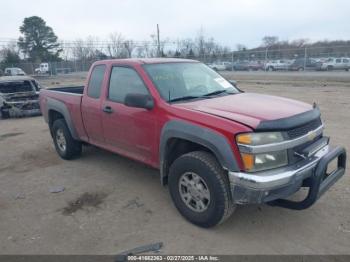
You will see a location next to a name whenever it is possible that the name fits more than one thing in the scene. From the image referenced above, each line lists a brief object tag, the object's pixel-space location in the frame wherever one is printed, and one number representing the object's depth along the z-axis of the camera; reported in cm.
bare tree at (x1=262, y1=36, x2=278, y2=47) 7806
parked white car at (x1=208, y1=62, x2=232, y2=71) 4181
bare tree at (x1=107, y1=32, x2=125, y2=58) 7344
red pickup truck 316
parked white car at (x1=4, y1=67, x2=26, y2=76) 4106
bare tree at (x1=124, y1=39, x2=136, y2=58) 7175
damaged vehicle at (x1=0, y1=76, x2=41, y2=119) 1152
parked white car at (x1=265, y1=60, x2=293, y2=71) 3628
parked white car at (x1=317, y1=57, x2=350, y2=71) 3203
